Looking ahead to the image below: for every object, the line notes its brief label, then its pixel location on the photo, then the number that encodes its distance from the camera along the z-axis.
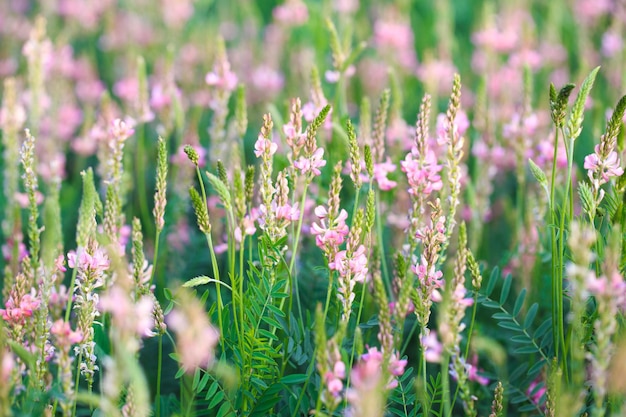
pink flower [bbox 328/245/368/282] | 0.94
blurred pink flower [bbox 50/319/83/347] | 0.91
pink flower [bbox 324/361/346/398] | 0.90
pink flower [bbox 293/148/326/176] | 0.97
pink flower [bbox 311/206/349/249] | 0.95
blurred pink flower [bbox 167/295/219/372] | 0.85
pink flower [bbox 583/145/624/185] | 0.96
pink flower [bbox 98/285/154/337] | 0.85
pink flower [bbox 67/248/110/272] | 0.95
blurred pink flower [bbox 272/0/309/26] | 1.50
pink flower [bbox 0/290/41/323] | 0.95
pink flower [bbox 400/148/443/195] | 0.98
